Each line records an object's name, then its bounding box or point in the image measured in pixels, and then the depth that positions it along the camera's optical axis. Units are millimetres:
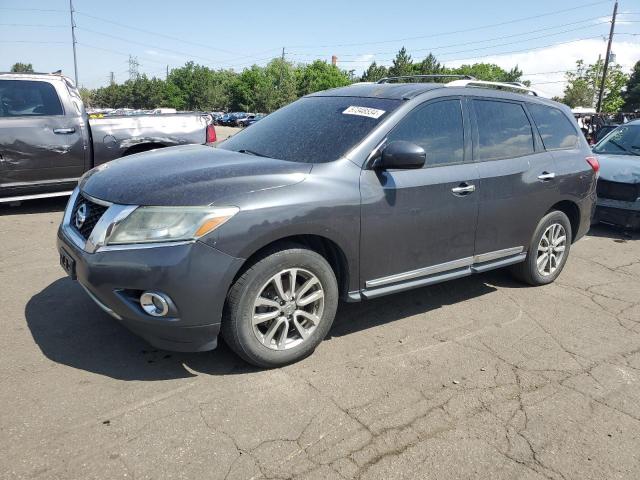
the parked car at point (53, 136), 6762
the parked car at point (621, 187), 7508
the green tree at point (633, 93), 68188
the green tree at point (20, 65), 70375
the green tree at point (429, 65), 73438
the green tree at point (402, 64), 73438
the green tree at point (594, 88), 66625
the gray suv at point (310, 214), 2908
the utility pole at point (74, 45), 53906
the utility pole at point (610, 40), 39169
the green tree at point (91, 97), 85788
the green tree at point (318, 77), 89500
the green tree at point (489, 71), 97500
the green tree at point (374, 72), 79188
